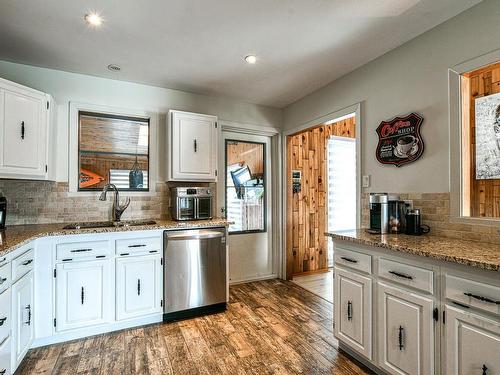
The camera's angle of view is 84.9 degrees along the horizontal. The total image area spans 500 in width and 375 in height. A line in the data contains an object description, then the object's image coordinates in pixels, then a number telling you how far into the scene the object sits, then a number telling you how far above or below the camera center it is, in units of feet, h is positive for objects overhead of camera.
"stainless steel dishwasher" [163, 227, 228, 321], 8.96 -2.81
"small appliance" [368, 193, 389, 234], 7.47 -0.63
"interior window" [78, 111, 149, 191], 9.90 +1.45
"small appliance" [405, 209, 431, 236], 7.06 -0.93
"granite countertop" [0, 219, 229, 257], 6.02 -1.15
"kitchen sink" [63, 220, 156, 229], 9.07 -1.18
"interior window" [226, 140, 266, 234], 12.76 +0.18
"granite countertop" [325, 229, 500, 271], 4.43 -1.15
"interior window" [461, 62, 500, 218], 6.34 +1.10
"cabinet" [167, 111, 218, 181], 10.35 +1.69
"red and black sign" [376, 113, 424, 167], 7.36 +1.40
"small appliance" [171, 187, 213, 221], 10.05 -0.49
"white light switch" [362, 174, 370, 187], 8.80 +0.28
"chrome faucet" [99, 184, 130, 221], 9.67 -0.60
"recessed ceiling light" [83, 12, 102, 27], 6.49 +4.18
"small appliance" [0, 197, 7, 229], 8.13 -0.61
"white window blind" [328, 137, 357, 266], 15.20 +0.33
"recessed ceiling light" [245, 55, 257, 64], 8.58 +4.19
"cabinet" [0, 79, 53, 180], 7.55 +1.70
